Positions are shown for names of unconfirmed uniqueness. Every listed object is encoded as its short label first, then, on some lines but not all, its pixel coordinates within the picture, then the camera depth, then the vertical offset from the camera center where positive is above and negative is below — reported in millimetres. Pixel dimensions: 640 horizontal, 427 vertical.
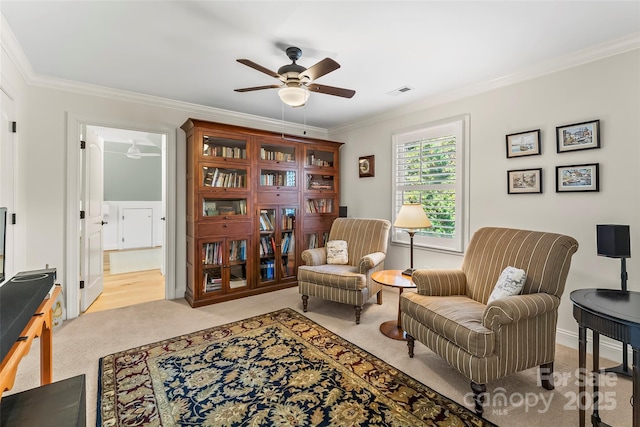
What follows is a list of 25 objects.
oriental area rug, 1670 -1145
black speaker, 2047 -193
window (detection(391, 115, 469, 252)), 3314 +463
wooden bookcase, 3508 +92
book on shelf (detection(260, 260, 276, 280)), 4023 -764
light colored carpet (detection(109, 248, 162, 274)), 5312 -920
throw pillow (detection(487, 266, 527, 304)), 1983 -482
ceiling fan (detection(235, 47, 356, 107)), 2141 +1043
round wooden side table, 2633 -623
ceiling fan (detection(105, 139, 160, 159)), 6102 +1338
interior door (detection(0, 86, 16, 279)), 2293 +408
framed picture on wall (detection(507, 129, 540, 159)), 2709 +676
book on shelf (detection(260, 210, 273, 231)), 4008 -88
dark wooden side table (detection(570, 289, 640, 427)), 1306 -521
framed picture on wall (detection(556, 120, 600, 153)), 2379 +659
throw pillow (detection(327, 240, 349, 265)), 3613 -478
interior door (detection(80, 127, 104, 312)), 3260 -78
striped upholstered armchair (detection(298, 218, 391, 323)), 2984 -608
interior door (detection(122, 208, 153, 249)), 7234 -322
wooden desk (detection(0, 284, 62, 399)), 961 -506
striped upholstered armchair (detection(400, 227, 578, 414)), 1729 -655
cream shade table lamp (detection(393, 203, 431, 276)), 2776 -34
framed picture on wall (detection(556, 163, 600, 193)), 2391 +309
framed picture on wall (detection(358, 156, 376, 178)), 4312 +733
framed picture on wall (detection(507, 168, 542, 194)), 2707 +319
